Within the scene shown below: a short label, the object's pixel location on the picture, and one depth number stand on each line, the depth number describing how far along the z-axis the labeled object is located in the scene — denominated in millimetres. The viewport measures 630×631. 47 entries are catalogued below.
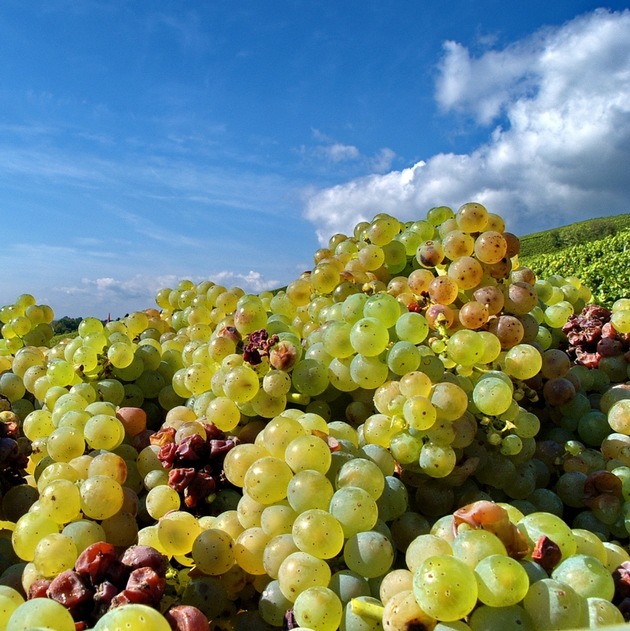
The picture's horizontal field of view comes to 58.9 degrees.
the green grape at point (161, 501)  194
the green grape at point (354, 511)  167
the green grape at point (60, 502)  187
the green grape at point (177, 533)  173
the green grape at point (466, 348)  231
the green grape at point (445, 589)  128
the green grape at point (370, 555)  160
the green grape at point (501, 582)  131
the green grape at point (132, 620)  123
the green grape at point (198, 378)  256
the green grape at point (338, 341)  238
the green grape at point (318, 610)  144
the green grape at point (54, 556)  164
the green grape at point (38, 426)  259
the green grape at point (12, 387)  307
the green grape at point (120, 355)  273
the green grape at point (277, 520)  175
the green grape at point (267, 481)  180
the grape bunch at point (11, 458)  231
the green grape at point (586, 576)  139
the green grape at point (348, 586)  155
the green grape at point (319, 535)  160
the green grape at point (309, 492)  174
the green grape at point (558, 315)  313
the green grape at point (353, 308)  253
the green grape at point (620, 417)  243
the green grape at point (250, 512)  183
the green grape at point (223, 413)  229
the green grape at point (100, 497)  189
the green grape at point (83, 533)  178
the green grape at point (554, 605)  130
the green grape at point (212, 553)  168
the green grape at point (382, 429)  209
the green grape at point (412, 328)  237
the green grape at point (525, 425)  222
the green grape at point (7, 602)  148
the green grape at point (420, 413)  197
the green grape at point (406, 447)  202
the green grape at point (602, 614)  131
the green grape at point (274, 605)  160
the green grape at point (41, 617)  131
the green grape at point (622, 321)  309
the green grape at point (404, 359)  224
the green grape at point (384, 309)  243
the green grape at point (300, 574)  155
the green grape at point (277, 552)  165
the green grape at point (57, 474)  207
